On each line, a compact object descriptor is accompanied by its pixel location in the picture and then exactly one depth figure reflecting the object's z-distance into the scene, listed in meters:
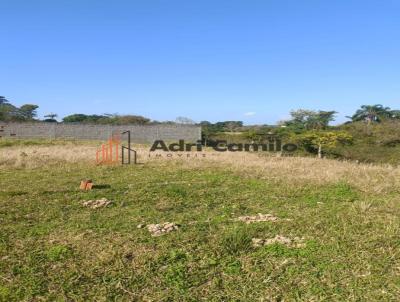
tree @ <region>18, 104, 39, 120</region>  40.05
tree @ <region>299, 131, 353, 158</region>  16.09
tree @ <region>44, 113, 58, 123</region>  40.94
